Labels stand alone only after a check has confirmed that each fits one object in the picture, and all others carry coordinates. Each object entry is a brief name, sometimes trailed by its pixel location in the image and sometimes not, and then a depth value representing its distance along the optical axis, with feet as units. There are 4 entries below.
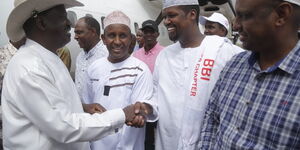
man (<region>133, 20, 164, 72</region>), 14.74
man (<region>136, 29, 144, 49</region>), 21.12
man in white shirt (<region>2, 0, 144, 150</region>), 4.89
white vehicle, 16.46
